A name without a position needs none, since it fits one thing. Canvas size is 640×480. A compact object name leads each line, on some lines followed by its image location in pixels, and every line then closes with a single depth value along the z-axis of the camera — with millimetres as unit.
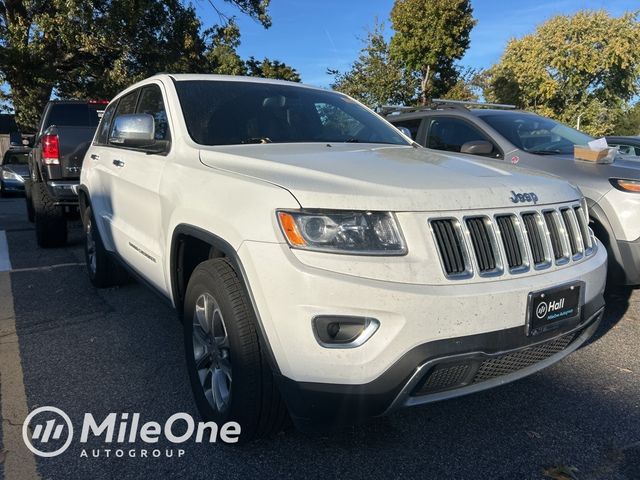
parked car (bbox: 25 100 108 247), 6398
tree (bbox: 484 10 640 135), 23125
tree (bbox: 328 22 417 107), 21125
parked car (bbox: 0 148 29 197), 14828
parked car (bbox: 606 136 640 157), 9453
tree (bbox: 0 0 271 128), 15719
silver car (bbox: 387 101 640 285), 3936
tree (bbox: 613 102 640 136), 42291
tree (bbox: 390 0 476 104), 20391
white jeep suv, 1938
